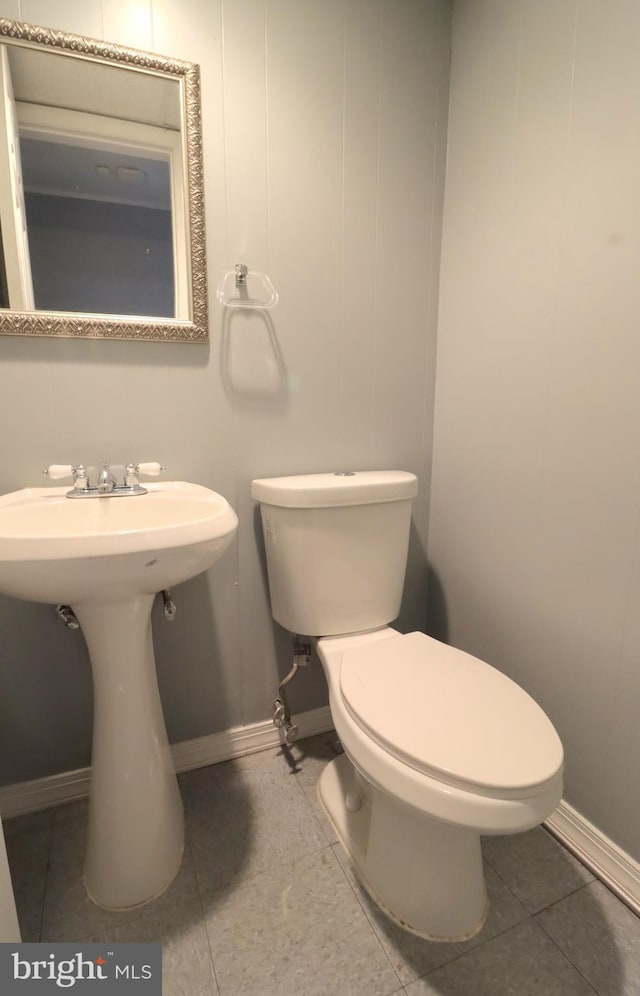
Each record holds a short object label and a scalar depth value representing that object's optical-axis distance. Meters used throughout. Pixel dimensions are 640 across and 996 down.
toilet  0.71
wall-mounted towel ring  1.10
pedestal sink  0.74
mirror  0.95
